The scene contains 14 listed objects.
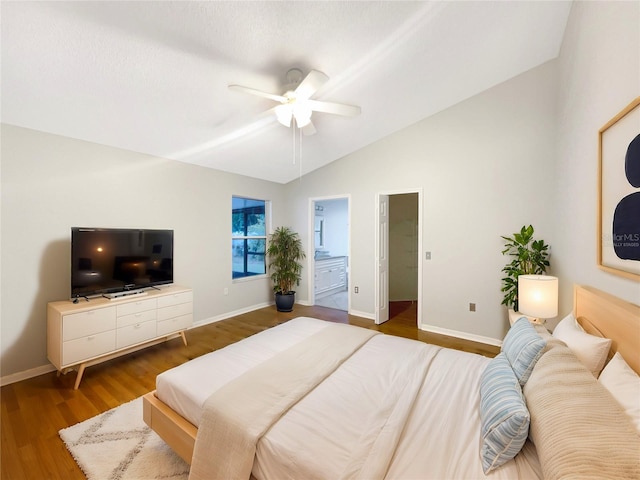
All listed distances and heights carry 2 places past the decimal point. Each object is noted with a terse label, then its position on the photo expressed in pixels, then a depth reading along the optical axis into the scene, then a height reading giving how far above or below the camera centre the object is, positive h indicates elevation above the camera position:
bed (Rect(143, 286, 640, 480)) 0.95 -0.84
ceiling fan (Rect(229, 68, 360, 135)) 2.11 +1.21
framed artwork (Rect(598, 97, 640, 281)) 1.29 +0.25
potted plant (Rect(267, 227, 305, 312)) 5.04 -0.39
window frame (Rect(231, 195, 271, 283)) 4.72 +0.02
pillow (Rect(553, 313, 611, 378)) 1.36 -0.55
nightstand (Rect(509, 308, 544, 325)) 2.90 -0.80
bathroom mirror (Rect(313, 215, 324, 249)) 7.29 +0.21
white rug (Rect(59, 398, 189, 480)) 1.63 -1.39
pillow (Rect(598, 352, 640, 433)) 0.98 -0.58
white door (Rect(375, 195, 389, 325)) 4.32 -0.35
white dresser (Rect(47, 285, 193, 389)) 2.48 -0.89
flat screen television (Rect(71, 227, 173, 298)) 2.74 -0.24
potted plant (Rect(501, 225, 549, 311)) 3.04 -0.23
